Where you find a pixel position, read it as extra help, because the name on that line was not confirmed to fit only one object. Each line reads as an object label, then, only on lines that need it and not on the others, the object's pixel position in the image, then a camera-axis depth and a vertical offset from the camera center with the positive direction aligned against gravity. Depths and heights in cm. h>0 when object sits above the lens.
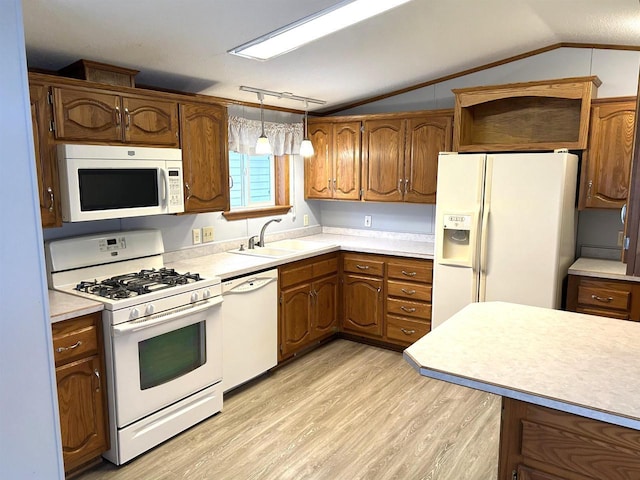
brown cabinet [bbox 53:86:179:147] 238 +33
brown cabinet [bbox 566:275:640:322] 303 -78
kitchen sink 372 -60
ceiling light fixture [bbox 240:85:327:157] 349 +57
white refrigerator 307 -34
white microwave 240 -2
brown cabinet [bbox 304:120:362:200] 422 +15
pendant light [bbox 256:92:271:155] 349 +23
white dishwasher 306 -101
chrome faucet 392 -49
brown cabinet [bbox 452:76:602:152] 318 +47
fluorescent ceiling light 236 +81
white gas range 239 -83
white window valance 373 +36
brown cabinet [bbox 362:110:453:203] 379 +19
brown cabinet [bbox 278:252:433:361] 364 -100
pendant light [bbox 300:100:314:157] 383 +23
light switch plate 361 -43
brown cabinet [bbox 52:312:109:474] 220 -102
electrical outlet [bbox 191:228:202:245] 353 -43
